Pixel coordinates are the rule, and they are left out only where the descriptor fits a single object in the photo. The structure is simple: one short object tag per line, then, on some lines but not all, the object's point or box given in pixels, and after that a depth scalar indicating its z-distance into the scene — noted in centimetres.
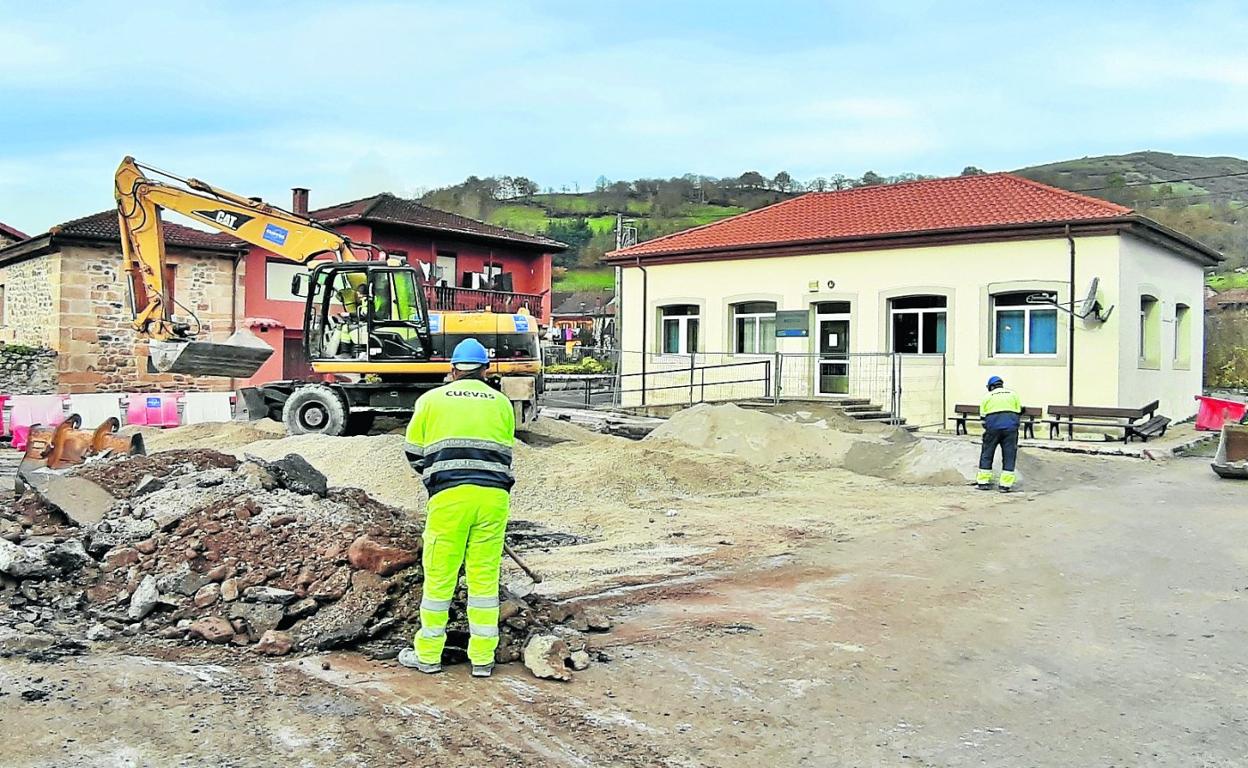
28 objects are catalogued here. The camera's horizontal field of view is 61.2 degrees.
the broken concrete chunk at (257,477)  831
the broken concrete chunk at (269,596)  639
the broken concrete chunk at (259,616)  624
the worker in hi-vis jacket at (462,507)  584
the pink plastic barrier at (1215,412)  2153
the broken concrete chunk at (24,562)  684
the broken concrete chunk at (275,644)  599
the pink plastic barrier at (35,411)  1958
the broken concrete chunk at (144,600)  654
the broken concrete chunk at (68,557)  715
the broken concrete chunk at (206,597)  649
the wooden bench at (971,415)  2102
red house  3266
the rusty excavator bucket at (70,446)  1255
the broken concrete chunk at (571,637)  624
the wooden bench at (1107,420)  2009
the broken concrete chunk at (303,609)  632
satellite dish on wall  2066
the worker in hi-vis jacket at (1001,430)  1433
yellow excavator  1603
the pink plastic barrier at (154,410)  2114
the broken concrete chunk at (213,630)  618
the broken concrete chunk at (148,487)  848
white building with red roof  2122
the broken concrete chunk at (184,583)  666
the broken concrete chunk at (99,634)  628
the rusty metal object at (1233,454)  1554
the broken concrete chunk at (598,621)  677
